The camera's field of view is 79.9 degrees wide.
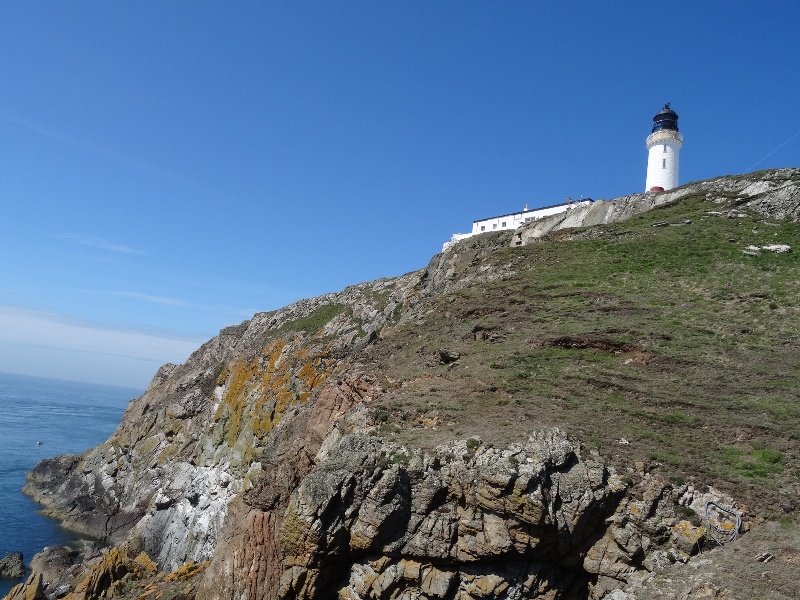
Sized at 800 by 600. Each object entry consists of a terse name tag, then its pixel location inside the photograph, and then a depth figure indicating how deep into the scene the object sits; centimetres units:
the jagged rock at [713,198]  3519
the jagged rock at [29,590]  3053
